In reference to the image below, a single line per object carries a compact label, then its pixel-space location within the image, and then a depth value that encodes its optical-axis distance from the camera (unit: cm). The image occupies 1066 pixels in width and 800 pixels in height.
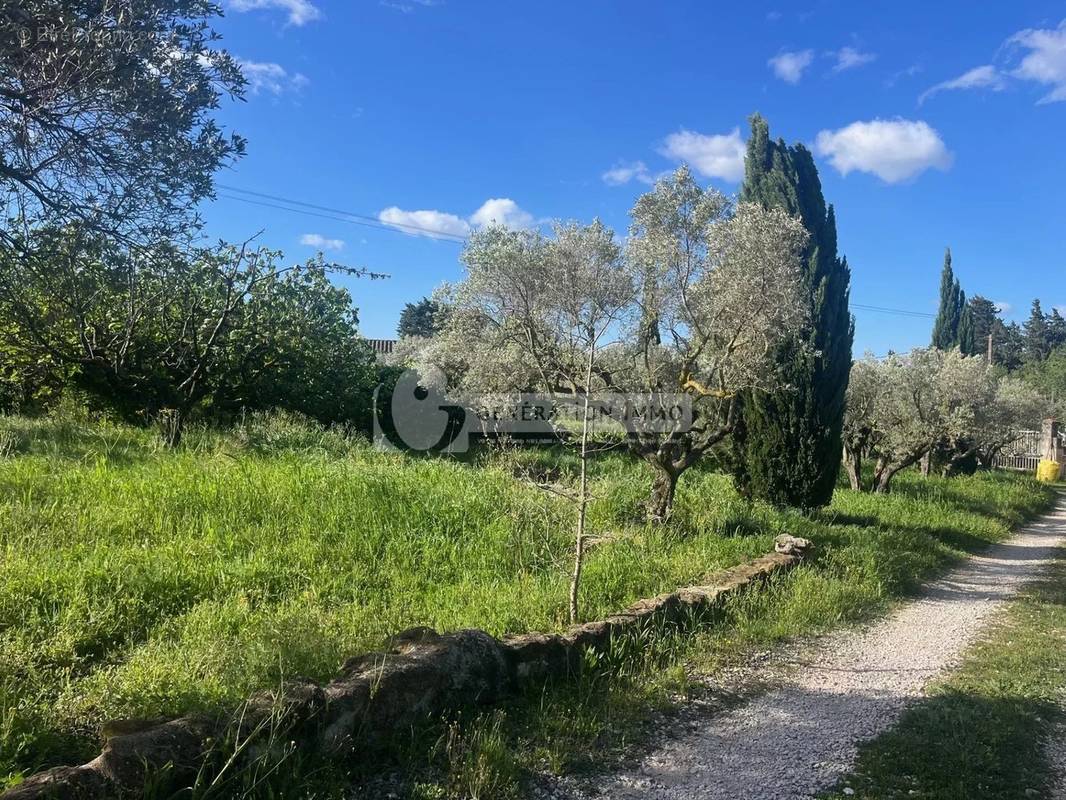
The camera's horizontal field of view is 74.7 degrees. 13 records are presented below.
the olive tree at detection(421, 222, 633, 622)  777
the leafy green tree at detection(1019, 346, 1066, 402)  4193
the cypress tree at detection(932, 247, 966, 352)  3189
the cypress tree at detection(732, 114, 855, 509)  1083
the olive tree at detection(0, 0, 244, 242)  303
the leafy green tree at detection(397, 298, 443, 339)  4840
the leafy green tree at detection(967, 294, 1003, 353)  7032
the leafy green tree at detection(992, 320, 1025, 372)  6338
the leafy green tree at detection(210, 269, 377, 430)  1145
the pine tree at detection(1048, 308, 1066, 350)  7025
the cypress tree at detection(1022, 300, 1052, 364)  6931
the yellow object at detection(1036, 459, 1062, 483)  2564
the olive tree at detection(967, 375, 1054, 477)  1783
